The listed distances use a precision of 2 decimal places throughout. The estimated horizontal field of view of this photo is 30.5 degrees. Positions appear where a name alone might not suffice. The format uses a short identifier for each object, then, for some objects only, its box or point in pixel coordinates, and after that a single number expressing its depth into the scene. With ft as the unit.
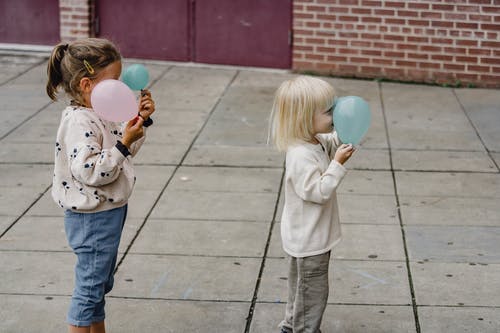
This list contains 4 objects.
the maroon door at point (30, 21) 36.94
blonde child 13.12
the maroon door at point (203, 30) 35.17
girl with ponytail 12.69
